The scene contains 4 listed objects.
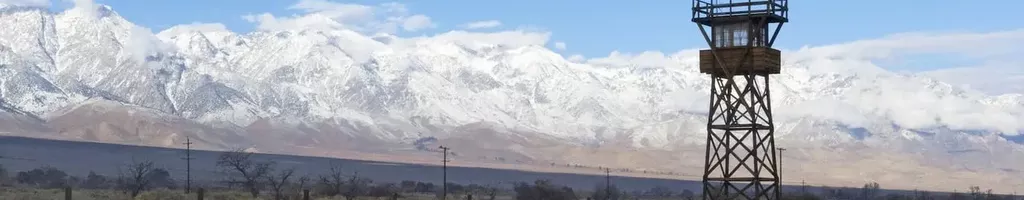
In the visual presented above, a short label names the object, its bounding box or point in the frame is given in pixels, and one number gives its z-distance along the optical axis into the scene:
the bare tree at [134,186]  73.94
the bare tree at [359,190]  77.25
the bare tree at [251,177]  82.99
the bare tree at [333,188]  89.19
